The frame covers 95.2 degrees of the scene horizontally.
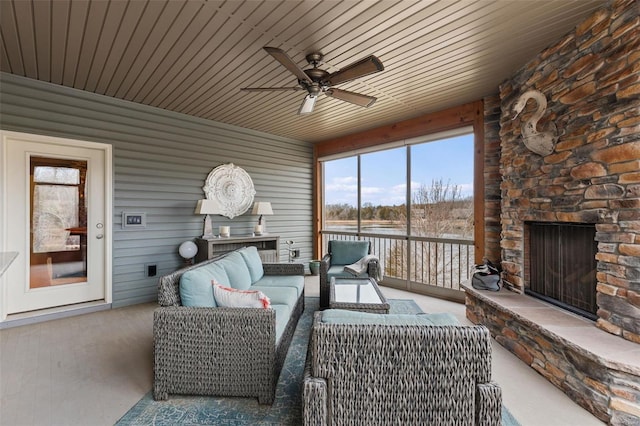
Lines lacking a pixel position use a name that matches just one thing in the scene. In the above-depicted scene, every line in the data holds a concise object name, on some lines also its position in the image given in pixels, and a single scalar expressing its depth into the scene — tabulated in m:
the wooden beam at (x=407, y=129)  4.02
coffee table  2.47
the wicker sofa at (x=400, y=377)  1.26
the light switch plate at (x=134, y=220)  3.98
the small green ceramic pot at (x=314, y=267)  5.83
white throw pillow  2.07
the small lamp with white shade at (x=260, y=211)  5.07
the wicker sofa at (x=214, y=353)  1.93
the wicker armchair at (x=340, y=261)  3.87
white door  3.29
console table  4.34
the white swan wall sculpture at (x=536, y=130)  2.61
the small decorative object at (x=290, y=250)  5.78
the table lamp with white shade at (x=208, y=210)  4.36
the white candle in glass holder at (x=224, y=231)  4.61
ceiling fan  2.17
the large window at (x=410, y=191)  4.28
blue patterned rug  1.77
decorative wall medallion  4.79
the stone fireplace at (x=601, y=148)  1.96
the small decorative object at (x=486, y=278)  3.20
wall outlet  4.16
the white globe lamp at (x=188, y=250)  4.23
